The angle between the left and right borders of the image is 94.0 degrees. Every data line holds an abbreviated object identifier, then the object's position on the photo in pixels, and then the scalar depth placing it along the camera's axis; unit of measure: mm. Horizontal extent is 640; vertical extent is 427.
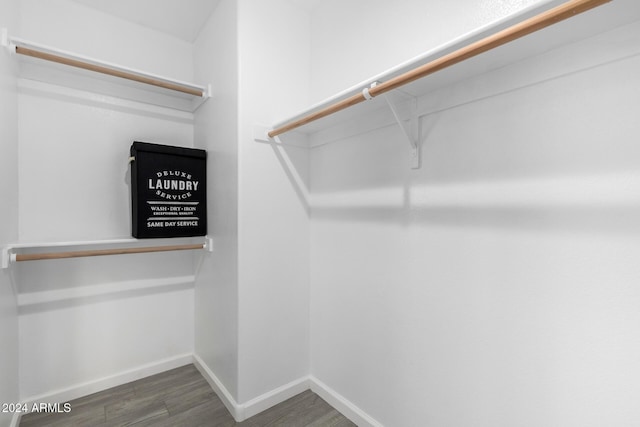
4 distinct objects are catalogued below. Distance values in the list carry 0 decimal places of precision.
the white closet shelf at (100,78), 1431
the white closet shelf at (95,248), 1410
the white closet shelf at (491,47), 719
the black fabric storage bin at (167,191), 1701
